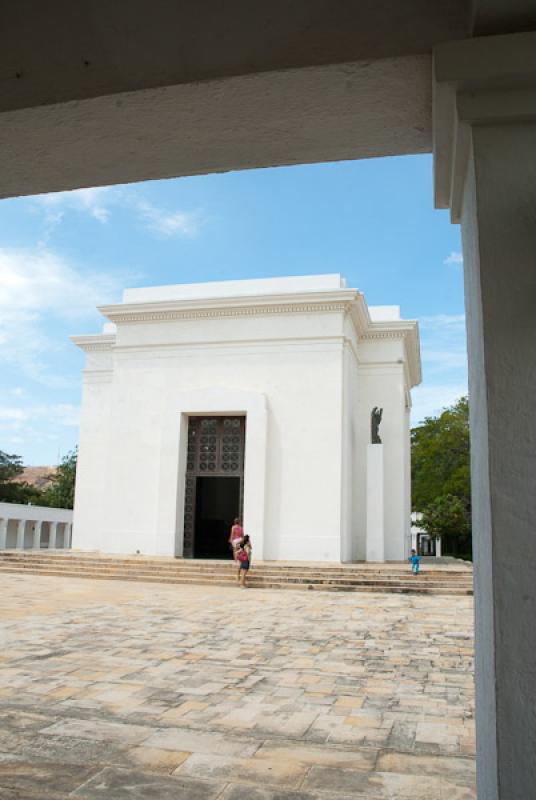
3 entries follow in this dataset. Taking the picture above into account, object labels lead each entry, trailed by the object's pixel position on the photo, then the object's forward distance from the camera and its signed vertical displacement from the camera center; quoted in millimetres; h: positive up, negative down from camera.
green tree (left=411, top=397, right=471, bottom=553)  31984 +2506
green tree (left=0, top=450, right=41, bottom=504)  38875 +1533
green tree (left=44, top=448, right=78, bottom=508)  40062 +1530
